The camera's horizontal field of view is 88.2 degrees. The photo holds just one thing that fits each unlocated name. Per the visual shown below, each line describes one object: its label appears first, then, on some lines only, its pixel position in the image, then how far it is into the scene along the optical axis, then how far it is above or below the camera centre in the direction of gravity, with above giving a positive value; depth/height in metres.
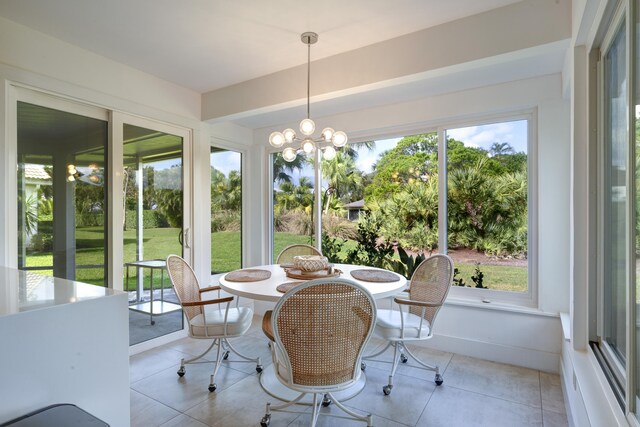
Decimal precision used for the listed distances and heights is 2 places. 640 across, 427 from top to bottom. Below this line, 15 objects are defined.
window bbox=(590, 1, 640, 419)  1.17 -0.01
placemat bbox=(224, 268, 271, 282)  2.48 -0.48
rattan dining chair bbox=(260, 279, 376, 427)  1.59 -0.59
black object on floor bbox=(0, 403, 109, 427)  0.90 -0.57
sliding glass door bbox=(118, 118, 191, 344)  3.07 -0.04
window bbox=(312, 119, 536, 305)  3.03 +0.10
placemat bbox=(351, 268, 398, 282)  2.44 -0.47
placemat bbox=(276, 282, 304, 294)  2.11 -0.48
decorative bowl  2.58 -0.39
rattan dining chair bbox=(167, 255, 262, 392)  2.43 -0.80
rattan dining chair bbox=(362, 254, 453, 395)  2.39 -0.80
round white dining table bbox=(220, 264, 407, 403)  2.09 -0.50
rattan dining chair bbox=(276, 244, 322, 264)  3.46 -0.40
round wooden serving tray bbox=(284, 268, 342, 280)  2.52 -0.47
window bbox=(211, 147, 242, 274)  4.04 +0.06
